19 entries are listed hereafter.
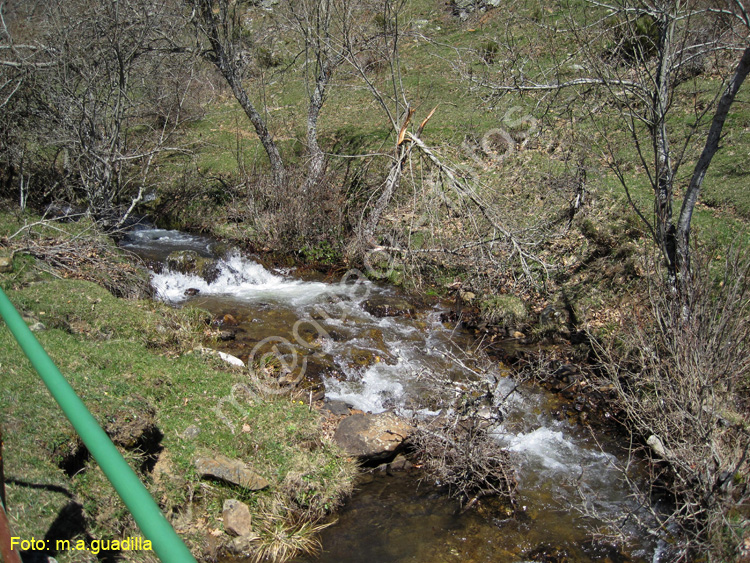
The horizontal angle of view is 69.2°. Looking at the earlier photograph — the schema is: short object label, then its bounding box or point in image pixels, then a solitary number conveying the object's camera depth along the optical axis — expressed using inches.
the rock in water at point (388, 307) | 370.0
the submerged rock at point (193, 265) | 407.2
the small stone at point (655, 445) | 224.1
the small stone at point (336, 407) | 266.9
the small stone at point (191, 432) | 204.7
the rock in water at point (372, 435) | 232.5
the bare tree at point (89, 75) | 370.6
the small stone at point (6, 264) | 297.3
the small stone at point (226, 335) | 316.8
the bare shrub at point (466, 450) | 215.3
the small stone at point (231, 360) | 277.9
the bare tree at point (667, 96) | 225.5
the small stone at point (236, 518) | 183.5
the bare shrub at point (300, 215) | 450.3
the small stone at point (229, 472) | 193.0
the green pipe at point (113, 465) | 37.7
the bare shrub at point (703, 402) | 170.4
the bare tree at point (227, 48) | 433.1
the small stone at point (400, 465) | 235.0
